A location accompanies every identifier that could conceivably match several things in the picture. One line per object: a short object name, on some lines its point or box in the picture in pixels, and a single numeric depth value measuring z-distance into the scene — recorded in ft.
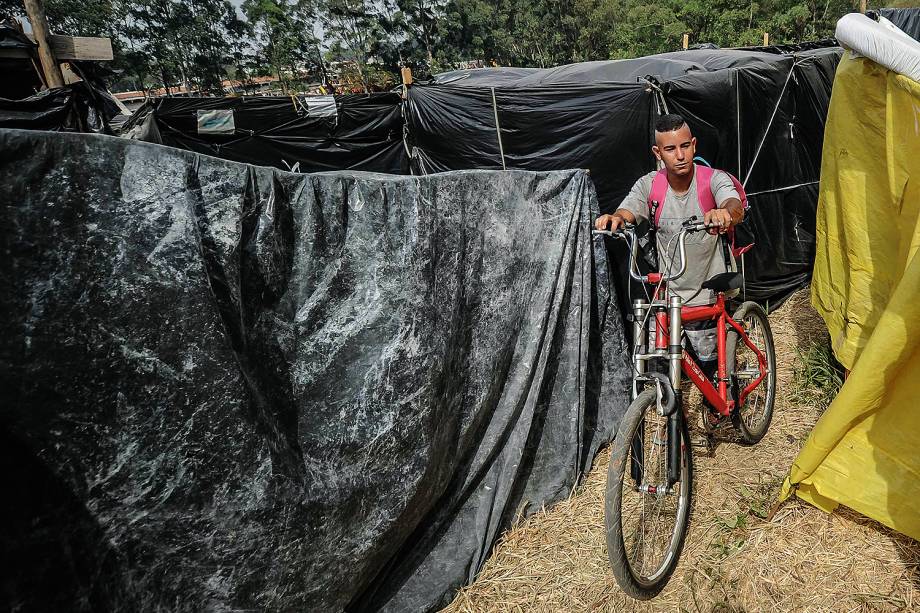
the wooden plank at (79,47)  20.13
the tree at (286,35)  161.17
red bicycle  7.01
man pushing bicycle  8.86
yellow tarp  6.47
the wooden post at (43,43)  18.80
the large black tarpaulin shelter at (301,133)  25.34
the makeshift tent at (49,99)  19.21
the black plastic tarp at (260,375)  4.30
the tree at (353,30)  171.01
